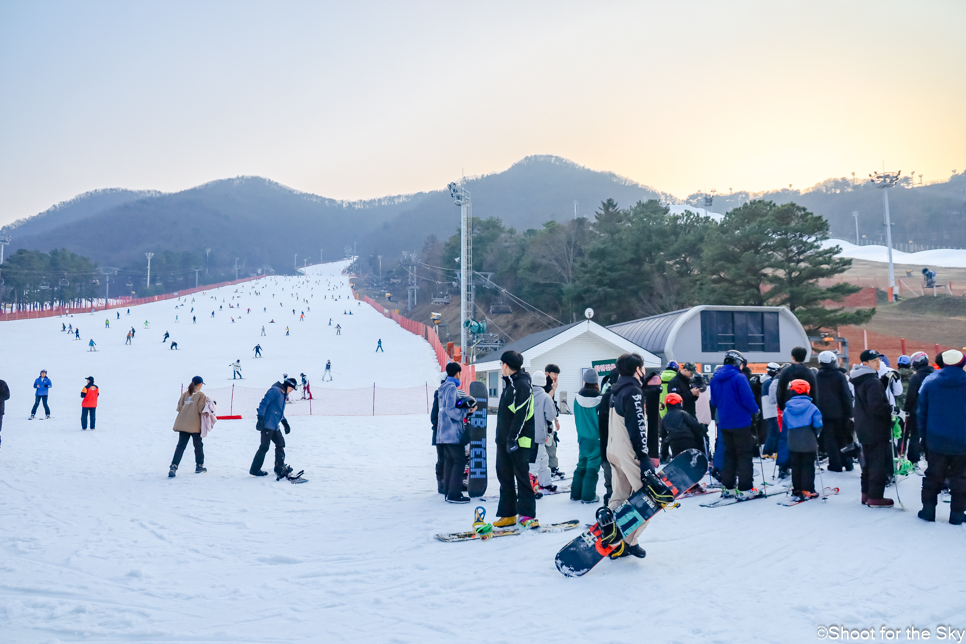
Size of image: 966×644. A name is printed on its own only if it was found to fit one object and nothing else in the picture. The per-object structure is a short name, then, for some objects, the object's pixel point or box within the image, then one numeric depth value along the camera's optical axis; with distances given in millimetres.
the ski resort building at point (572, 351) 23641
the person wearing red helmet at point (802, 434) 6605
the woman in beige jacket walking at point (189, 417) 10078
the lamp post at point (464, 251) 28392
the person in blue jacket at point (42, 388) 18375
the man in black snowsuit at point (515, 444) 5848
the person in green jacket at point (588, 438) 7207
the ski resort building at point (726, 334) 26078
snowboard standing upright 7633
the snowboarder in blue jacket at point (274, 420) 9781
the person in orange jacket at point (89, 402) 16203
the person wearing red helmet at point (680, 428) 6801
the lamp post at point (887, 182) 51488
